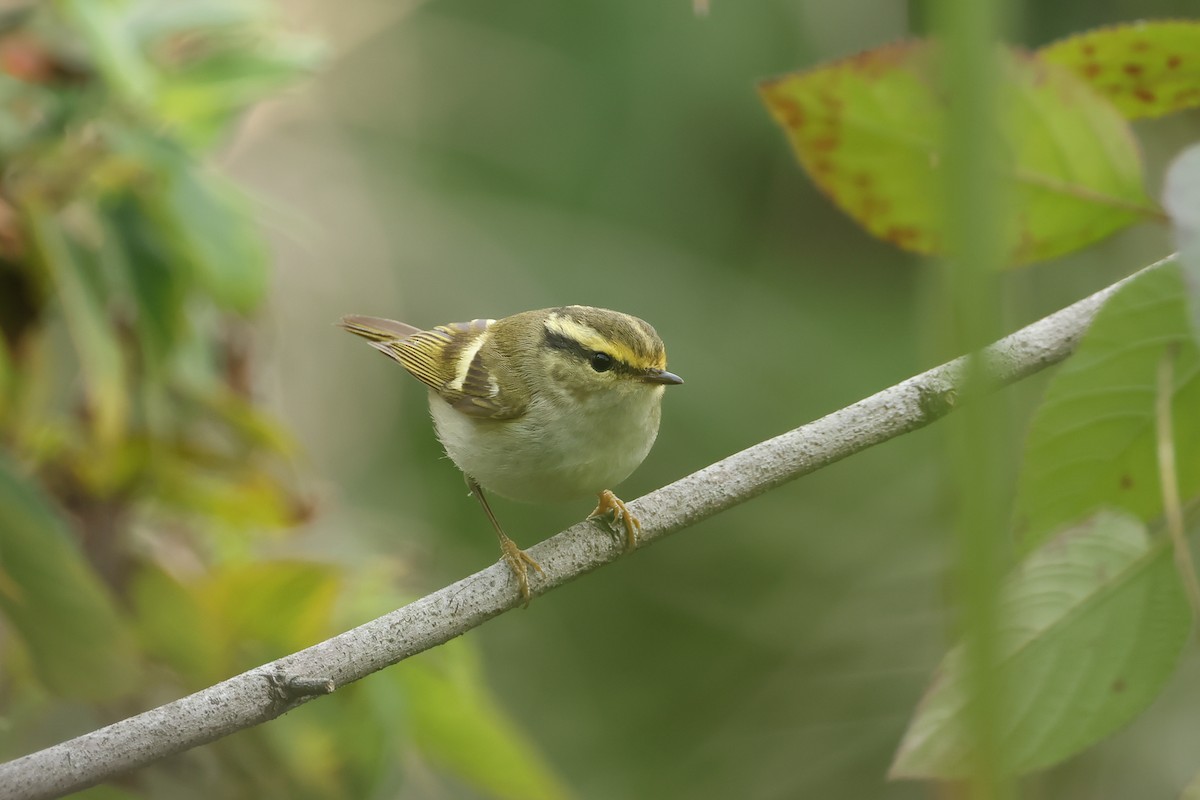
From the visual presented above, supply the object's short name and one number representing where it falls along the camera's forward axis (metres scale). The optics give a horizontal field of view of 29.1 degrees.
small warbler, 4.95
